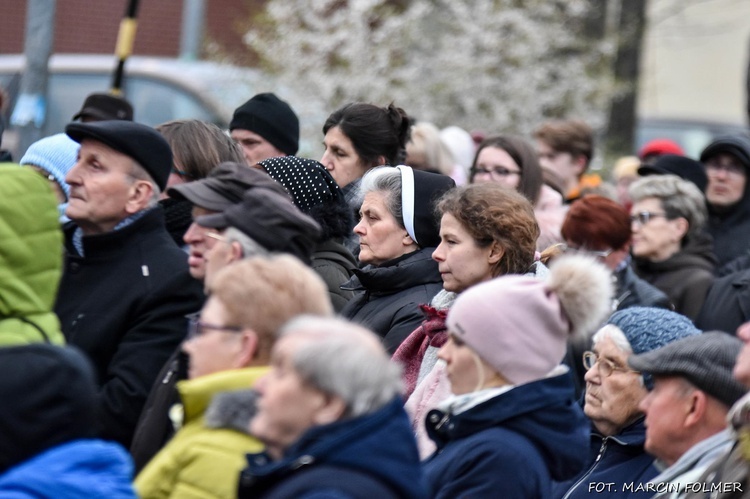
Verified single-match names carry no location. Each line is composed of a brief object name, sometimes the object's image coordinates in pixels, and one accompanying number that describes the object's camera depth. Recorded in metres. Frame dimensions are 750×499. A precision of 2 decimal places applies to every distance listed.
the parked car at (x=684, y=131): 33.34
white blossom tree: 28.80
